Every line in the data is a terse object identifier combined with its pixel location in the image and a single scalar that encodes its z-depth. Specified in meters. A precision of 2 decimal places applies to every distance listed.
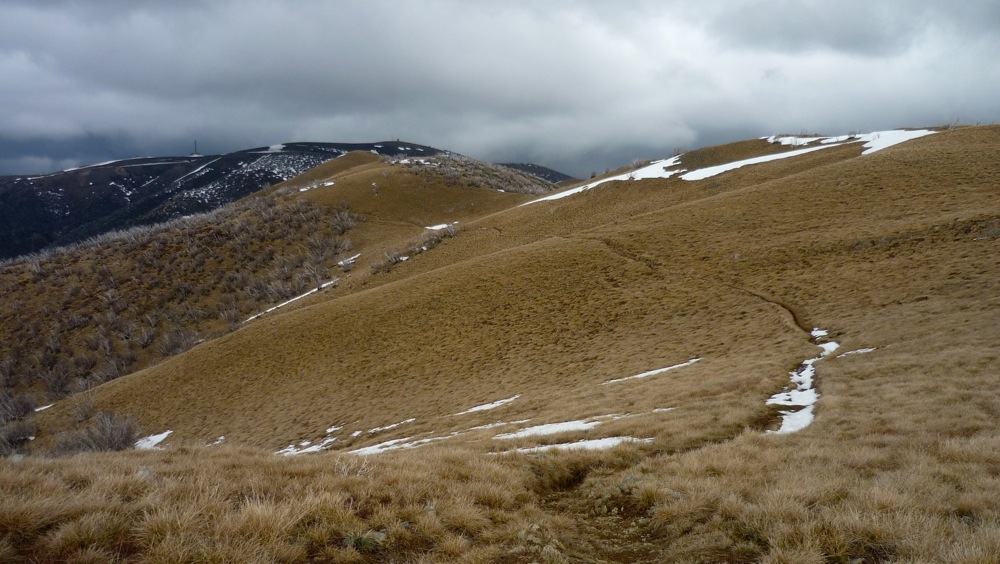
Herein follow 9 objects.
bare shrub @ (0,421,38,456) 26.35
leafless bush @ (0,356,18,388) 42.12
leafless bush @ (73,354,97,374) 43.72
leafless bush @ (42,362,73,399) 39.74
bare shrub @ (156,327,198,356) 43.94
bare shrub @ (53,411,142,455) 21.31
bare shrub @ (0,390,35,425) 32.03
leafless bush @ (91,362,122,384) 41.61
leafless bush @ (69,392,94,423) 28.39
